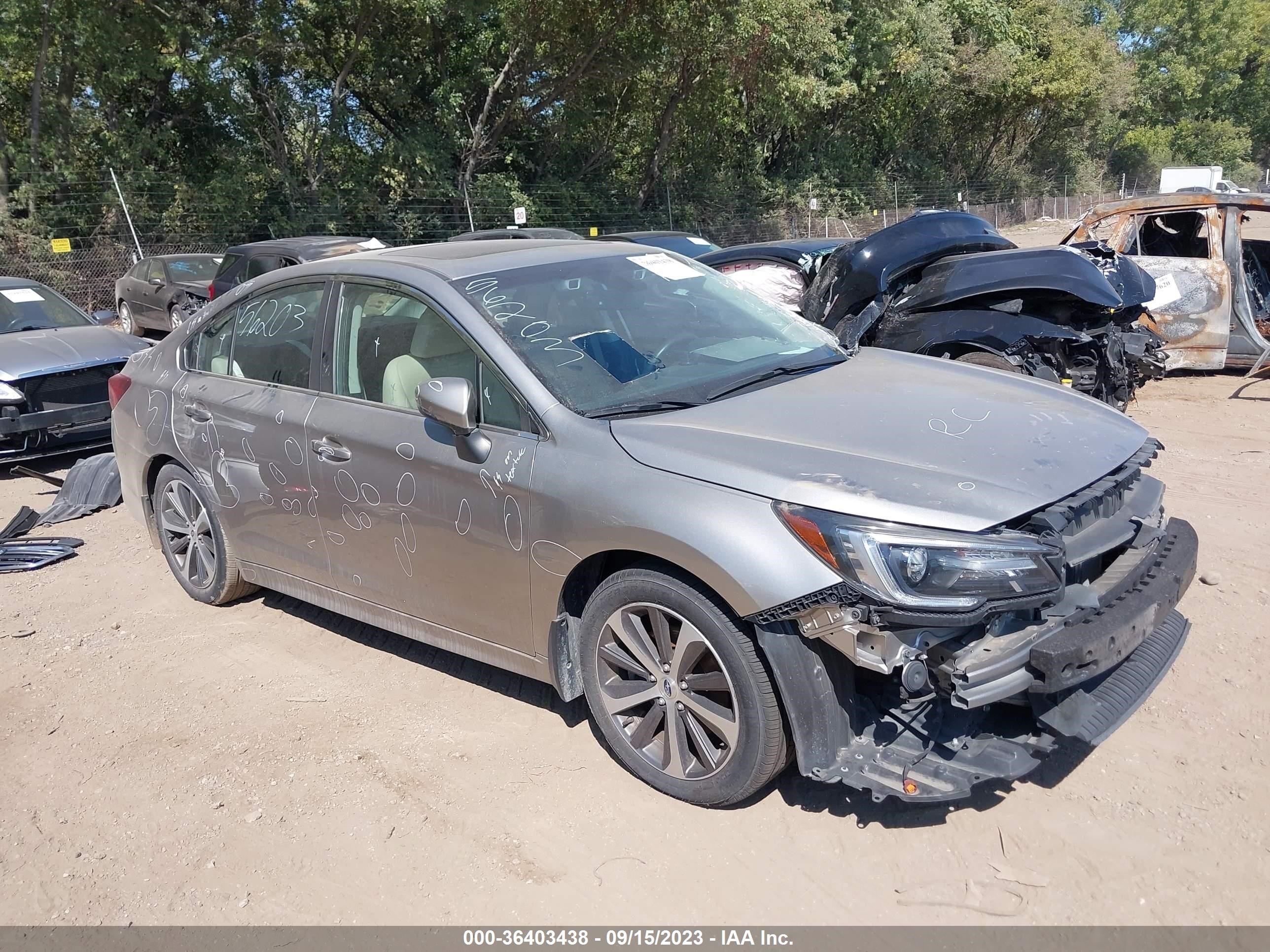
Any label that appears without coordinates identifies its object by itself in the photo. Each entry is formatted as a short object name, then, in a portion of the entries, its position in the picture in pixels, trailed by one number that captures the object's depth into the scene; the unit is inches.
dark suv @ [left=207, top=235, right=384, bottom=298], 458.0
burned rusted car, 341.1
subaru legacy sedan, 108.3
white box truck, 1749.5
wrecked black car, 266.1
